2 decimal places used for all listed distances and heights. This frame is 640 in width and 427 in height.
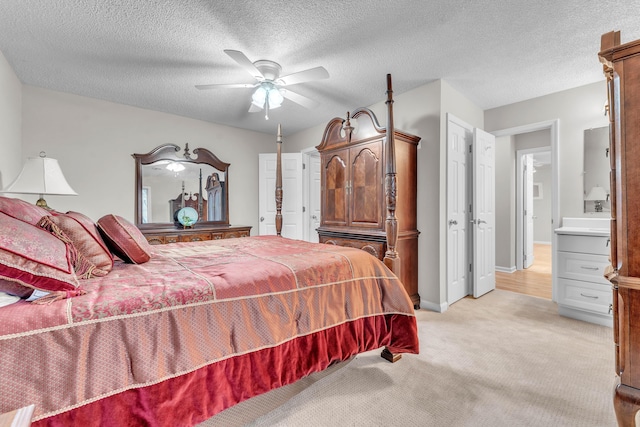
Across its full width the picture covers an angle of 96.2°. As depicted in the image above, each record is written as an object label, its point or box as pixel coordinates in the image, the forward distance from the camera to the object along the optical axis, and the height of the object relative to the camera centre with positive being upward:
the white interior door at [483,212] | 3.53 -0.02
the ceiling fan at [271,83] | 2.33 +1.14
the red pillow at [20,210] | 1.19 +0.02
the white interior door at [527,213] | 5.00 -0.05
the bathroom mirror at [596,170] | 3.12 +0.44
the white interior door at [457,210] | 3.22 +0.01
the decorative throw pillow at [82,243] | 1.31 -0.14
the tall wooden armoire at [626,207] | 1.04 +0.01
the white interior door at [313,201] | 5.04 +0.20
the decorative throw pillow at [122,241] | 1.64 -0.15
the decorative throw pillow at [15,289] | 0.98 -0.26
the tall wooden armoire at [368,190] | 3.06 +0.25
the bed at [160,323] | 0.91 -0.45
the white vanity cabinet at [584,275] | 2.67 -0.64
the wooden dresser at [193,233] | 3.72 -0.28
